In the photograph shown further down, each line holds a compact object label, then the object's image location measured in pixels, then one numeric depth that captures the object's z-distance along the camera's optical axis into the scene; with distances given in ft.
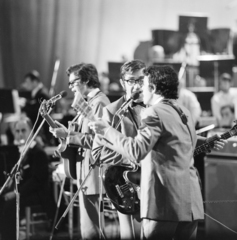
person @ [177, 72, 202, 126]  47.80
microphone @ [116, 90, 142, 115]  25.41
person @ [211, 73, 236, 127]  56.79
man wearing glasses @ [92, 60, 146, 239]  25.57
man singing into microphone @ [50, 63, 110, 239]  27.71
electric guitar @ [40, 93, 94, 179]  27.12
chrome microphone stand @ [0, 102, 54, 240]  29.60
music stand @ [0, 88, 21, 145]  52.70
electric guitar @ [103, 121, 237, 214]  25.29
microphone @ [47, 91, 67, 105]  27.40
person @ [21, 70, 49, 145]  56.08
